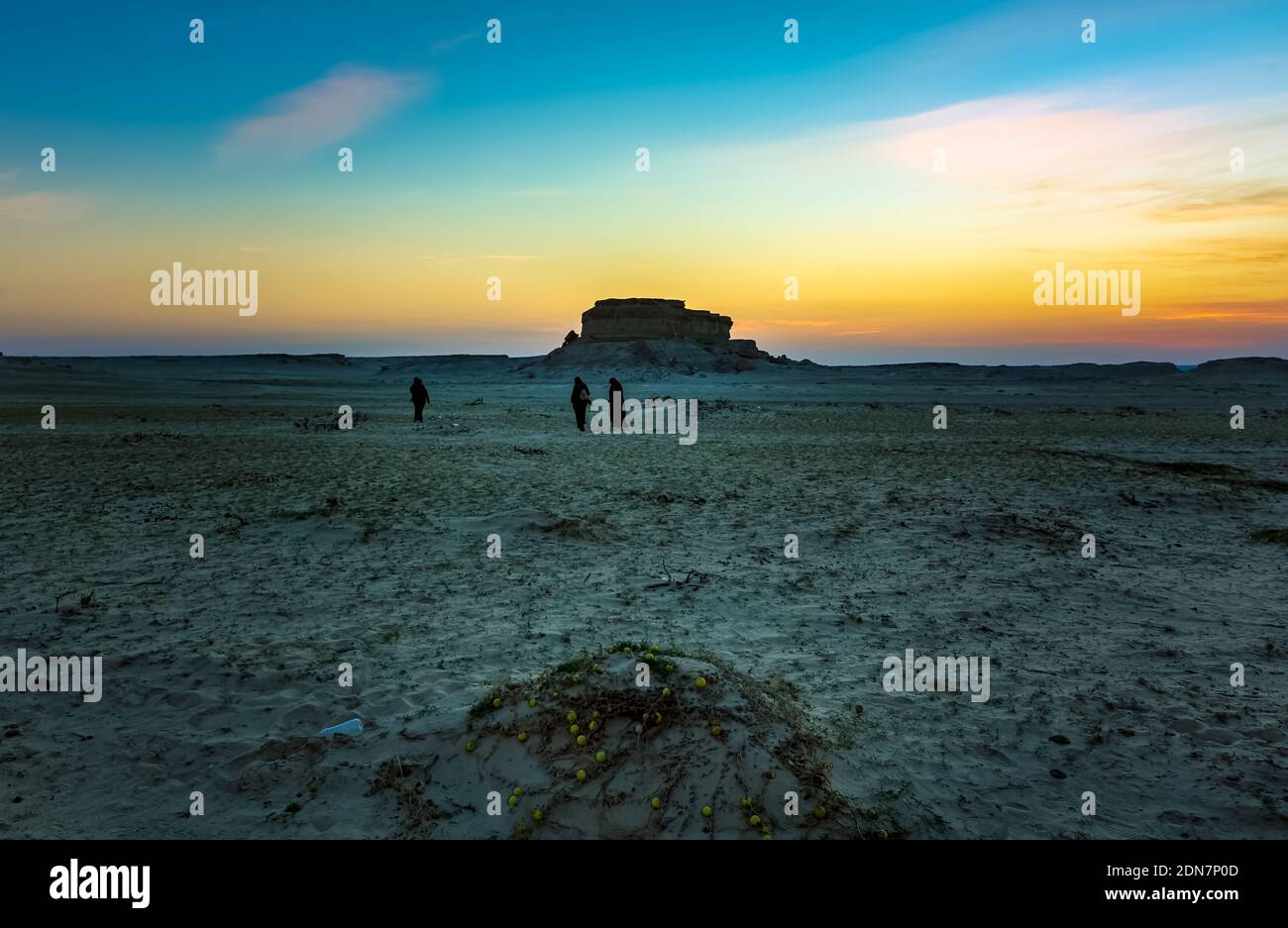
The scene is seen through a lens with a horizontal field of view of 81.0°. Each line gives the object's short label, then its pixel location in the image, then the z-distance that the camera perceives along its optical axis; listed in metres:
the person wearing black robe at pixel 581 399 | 30.88
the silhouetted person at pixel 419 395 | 35.41
